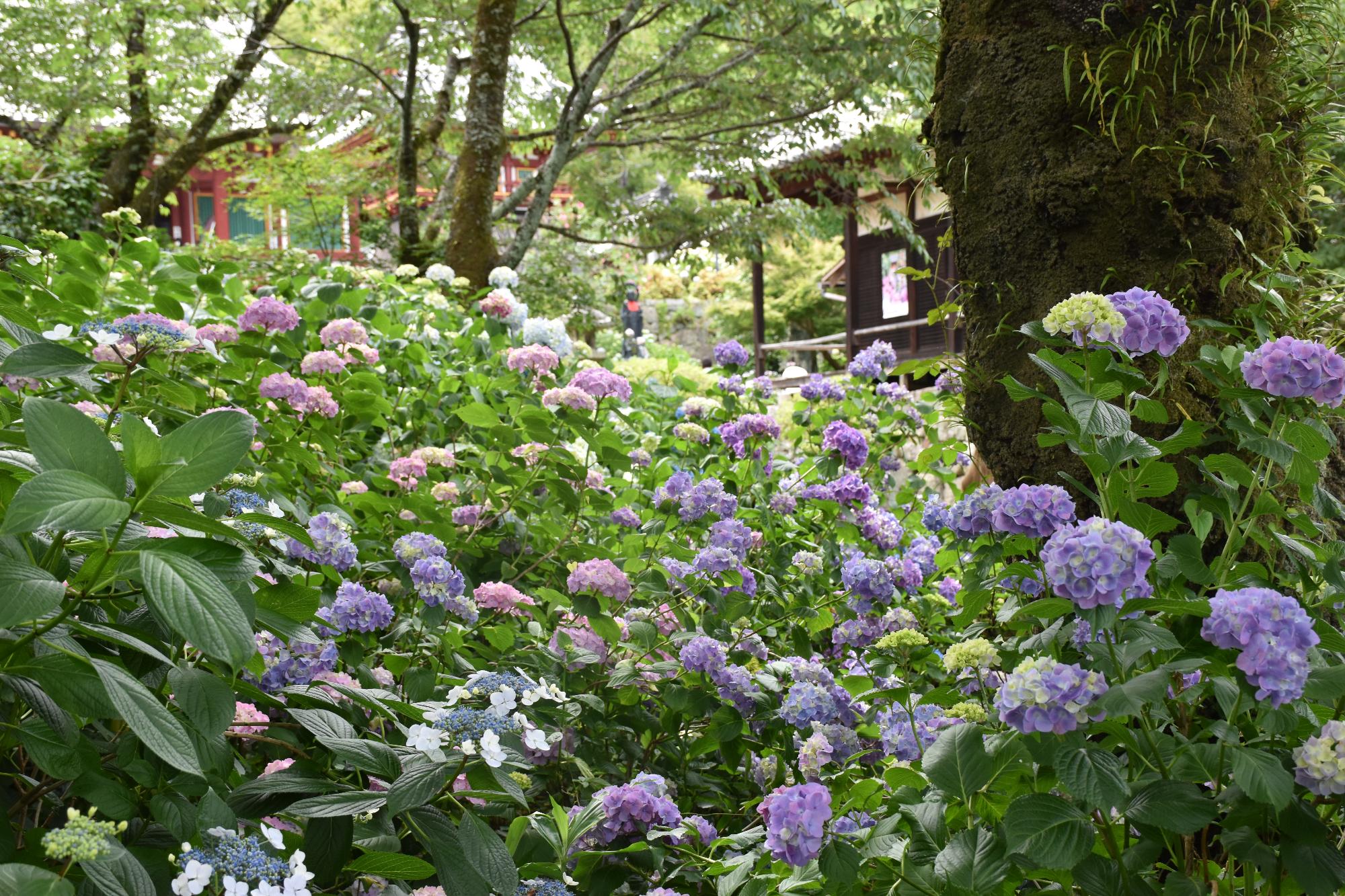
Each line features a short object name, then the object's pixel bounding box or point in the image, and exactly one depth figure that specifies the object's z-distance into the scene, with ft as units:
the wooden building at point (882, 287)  44.75
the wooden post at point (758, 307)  53.01
